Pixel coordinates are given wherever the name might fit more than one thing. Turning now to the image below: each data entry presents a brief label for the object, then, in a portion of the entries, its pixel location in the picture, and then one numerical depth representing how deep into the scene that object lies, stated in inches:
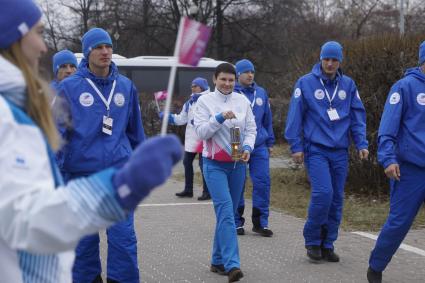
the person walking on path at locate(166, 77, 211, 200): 424.2
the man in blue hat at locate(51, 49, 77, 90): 275.3
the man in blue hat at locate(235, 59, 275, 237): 306.3
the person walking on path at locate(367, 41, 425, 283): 200.4
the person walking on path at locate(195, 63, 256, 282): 219.9
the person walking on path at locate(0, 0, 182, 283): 66.5
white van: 887.7
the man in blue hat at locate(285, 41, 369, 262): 247.8
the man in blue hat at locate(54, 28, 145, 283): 179.6
